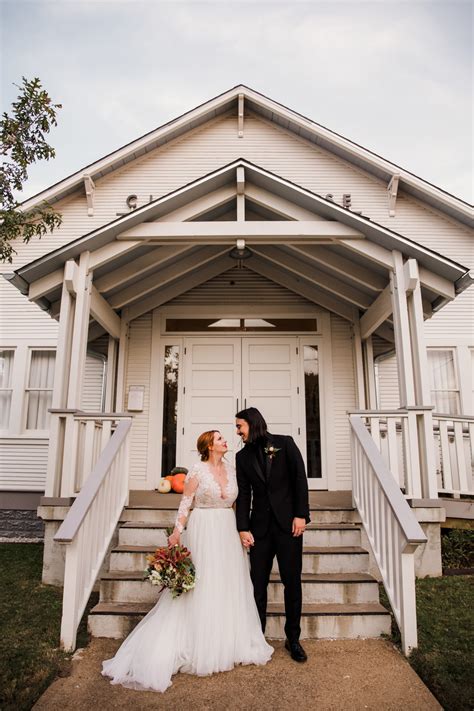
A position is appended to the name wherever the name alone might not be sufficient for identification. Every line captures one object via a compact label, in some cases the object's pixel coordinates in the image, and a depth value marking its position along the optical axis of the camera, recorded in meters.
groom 3.58
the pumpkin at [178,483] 6.88
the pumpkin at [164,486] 6.86
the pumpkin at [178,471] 7.17
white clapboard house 4.51
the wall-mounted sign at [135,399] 7.79
